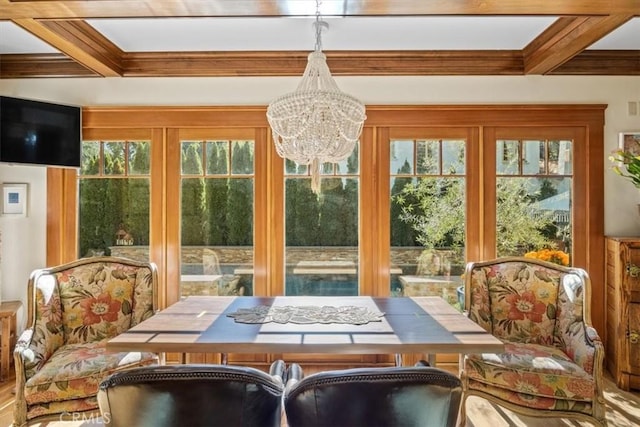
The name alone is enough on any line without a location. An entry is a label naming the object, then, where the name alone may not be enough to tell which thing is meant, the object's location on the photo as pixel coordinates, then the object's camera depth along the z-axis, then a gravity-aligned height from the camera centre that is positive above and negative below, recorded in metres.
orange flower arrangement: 3.22 -0.36
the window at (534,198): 3.25 +0.15
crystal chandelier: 1.96 +0.52
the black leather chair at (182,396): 0.98 -0.49
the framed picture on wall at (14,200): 3.22 +0.13
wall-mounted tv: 2.98 +0.69
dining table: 1.73 -0.60
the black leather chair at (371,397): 0.97 -0.49
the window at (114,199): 3.34 +0.14
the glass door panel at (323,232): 3.33 -0.16
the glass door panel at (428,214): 3.29 +0.01
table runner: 2.08 -0.59
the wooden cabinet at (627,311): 2.79 -0.74
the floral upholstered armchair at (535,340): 2.02 -0.80
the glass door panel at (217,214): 3.32 +0.01
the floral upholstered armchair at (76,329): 2.01 -0.75
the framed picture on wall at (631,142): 3.18 +0.63
